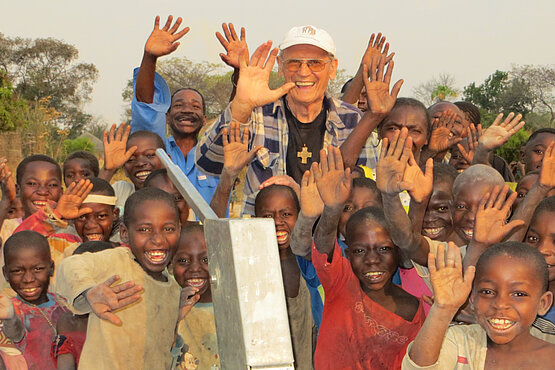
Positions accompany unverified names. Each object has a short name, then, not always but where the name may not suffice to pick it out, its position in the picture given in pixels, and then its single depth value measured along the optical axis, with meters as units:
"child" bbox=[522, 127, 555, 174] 5.06
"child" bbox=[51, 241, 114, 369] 3.72
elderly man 3.89
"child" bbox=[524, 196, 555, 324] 3.20
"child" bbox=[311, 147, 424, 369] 3.15
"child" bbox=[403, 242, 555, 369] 2.44
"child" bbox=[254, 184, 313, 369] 3.72
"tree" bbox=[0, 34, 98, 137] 40.69
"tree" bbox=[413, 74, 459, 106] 27.39
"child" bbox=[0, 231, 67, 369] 3.84
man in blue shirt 4.93
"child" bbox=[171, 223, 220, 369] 3.64
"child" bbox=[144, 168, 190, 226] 4.32
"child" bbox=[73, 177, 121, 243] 4.45
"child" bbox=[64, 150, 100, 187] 5.46
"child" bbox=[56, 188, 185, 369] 2.90
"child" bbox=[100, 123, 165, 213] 4.89
